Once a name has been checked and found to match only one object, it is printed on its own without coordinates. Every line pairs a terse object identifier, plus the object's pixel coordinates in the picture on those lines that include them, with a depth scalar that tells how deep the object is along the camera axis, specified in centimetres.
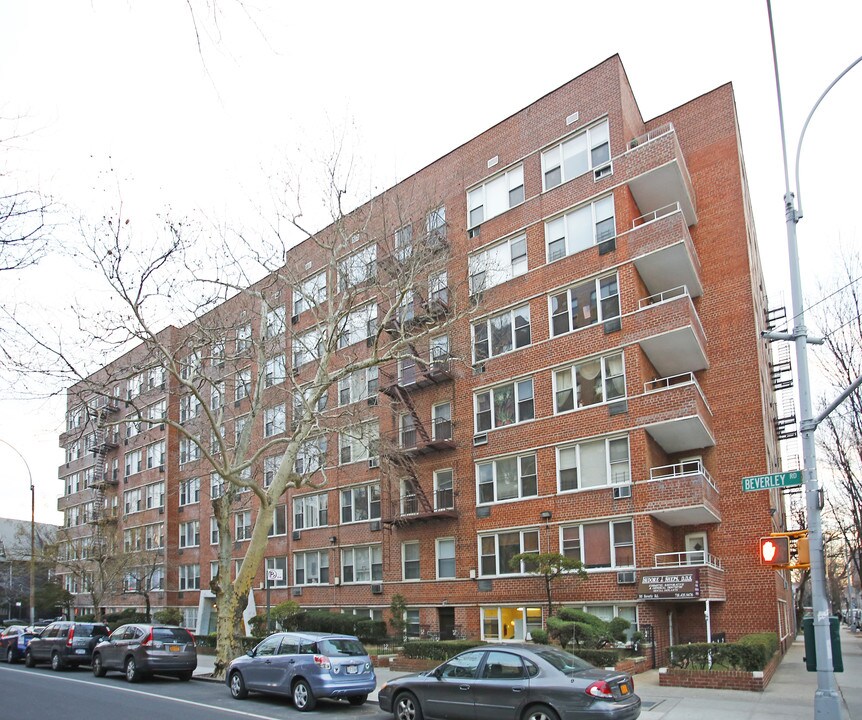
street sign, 1405
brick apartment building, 2398
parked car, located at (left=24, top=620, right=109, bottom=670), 2473
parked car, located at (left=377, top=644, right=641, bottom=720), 1184
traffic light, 1325
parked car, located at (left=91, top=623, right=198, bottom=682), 2084
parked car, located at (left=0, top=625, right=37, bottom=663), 2841
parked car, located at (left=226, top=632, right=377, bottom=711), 1587
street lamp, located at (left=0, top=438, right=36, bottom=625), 3878
